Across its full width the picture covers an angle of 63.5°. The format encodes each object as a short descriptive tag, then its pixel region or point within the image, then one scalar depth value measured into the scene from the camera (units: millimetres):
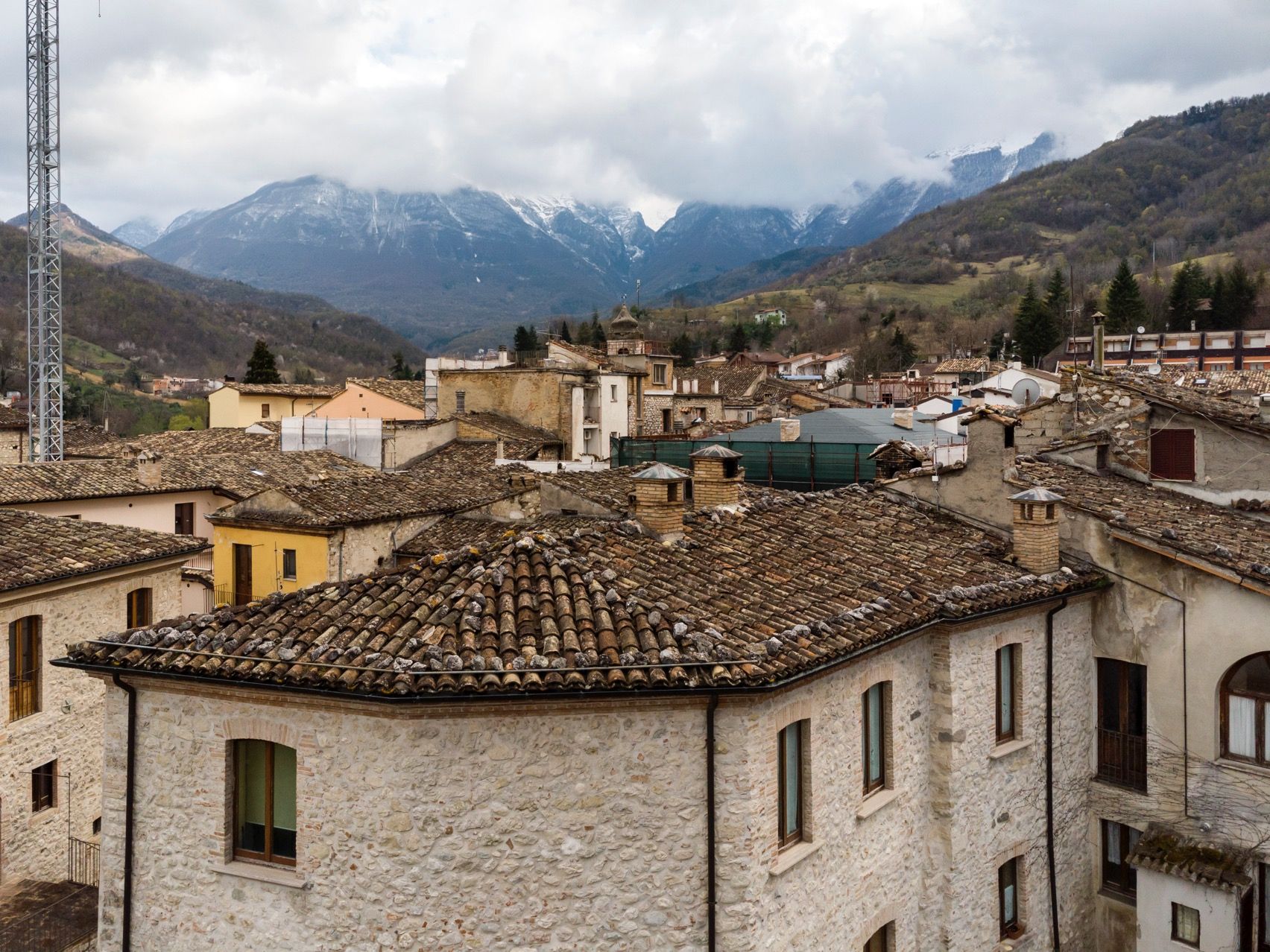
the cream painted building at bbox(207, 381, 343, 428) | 60031
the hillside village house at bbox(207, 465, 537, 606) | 24203
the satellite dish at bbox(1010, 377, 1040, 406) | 23172
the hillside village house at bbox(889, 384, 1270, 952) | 13758
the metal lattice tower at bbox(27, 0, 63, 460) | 34812
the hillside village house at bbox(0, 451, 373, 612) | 27453
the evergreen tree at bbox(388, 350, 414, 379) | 91375
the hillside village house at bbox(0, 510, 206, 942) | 17047
